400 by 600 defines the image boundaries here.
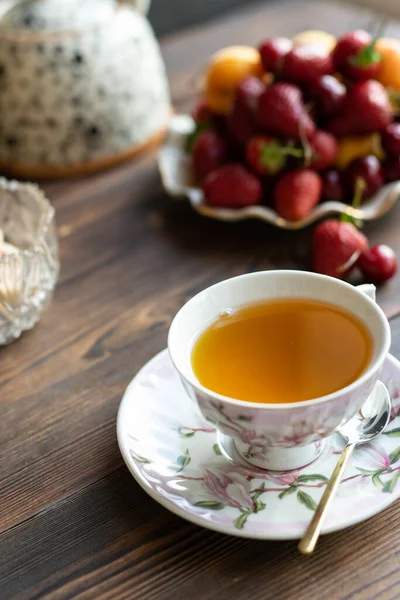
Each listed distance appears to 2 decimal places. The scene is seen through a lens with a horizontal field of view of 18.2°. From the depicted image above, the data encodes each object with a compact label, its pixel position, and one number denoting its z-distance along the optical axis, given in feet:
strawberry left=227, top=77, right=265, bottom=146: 2.96
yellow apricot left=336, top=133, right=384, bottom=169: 2.92
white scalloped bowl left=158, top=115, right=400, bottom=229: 2.82
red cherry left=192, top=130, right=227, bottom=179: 3.02
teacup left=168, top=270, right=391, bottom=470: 2.08
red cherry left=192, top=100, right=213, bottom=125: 3.17
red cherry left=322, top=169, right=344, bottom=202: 2.90
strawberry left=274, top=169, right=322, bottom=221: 2.83
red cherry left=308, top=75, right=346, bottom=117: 2.91
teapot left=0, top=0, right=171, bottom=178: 3.12
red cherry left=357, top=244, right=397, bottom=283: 2.67
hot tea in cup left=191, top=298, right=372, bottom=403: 2.18
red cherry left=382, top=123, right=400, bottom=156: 2.89
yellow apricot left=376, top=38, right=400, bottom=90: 2.97
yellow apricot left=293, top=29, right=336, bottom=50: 3.07
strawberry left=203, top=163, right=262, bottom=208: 2.89
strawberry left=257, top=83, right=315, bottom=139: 2.86
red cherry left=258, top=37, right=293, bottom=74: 2.99
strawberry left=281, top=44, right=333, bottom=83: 2.92
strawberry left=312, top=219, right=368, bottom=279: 2.70
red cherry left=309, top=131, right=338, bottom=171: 2.87
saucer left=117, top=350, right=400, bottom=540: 2.10
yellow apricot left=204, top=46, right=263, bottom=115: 3.09
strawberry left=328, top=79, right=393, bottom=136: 2.87
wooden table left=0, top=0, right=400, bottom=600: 2.11
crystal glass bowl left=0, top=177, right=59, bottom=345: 2.60
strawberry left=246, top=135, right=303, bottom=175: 2.88
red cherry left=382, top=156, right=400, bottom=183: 2.90
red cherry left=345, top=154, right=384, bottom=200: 2.87
